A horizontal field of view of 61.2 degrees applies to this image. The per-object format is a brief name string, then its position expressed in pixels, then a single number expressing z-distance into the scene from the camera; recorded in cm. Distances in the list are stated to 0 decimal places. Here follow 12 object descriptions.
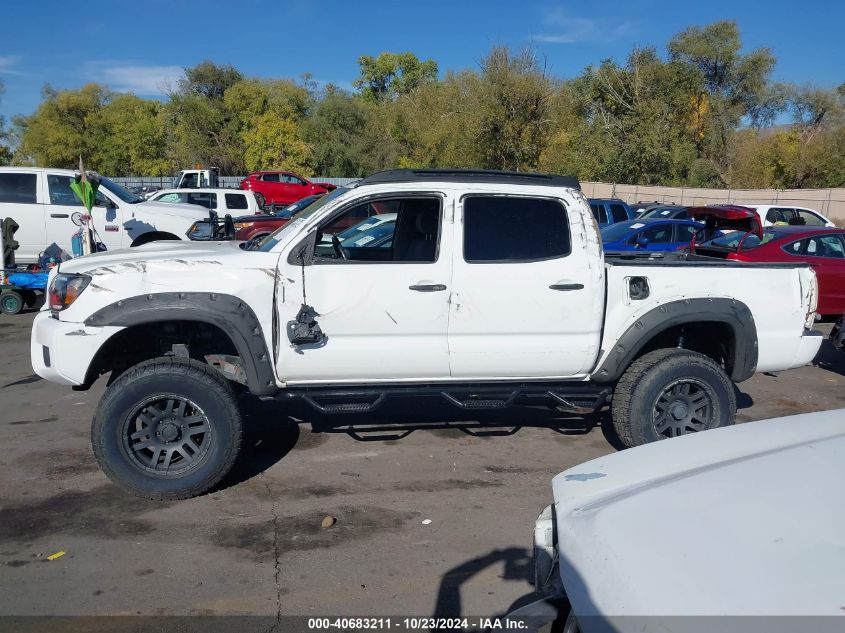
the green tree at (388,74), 7638
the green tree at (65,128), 5416
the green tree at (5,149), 5716
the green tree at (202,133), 5303
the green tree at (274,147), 5231
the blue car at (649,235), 1309
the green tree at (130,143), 5359
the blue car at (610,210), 1810
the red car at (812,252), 1060
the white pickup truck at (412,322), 458
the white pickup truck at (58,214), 1225
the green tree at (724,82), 4900
